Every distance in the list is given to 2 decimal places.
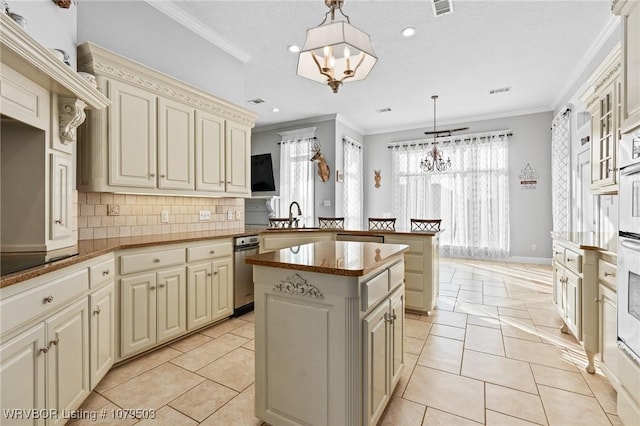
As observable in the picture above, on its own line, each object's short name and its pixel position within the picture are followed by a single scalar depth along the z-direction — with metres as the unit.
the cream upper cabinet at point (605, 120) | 2.43
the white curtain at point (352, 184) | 7.08
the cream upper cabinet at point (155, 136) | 2.46
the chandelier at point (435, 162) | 5.95
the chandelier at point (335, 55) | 1.74
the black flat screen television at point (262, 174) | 7.02
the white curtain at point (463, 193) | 6.51
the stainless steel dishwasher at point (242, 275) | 3.28
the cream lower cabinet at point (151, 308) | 2.29
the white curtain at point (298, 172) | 6.88
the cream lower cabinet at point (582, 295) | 2.21
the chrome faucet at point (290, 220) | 4.45
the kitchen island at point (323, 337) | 1.39
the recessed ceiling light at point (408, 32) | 3.43
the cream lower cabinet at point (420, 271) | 3.40
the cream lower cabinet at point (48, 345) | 1.22
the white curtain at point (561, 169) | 5.17
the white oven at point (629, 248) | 1.51
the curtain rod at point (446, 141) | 6.50
